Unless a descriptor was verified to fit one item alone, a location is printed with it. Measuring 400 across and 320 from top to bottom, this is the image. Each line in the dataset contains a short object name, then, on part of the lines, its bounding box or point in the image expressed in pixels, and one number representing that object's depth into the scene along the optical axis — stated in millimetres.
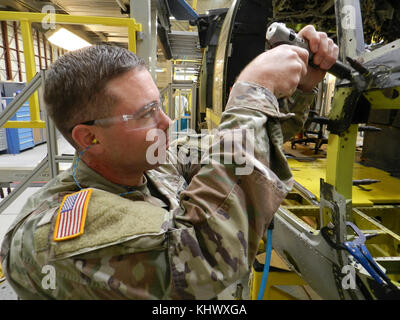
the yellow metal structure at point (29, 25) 2303
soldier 588
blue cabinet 7076
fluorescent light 3123
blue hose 892
